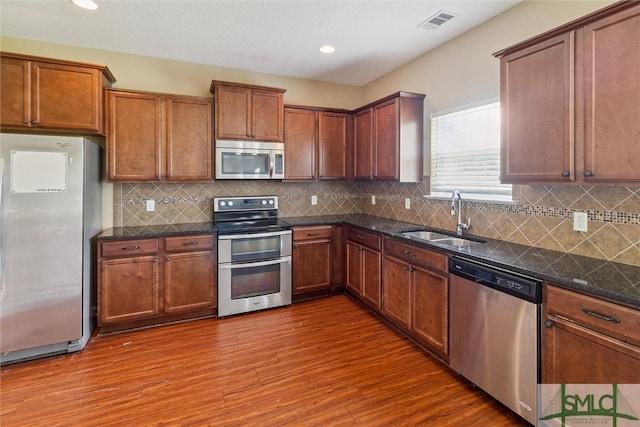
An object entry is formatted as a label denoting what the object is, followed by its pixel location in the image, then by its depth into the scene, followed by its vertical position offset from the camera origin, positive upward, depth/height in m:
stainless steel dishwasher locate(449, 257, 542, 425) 1.80 -0.75
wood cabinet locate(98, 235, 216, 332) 2.98 -0.67
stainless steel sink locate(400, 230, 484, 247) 2.81 -0.24
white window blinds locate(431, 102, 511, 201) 2.77 +0.59
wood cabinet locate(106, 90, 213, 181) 3.20 +0.81
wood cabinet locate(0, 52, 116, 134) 2.72 +1.07
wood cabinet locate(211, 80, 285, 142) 3.52 +1.18
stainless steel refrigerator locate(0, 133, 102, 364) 2.47 -0.26
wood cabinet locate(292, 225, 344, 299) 3.78 -0.57
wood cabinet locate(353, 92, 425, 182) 3.40 +0.86
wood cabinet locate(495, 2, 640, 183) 1.63 +0.67
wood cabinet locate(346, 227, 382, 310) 3.31 -0.59
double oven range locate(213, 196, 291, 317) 3.38 -0.56
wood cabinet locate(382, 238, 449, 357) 2.46 -0.69
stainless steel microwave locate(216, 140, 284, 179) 3.56 +0.63
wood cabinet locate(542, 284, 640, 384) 1.41 -0.62
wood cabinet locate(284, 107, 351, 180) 4.04 +0.93
